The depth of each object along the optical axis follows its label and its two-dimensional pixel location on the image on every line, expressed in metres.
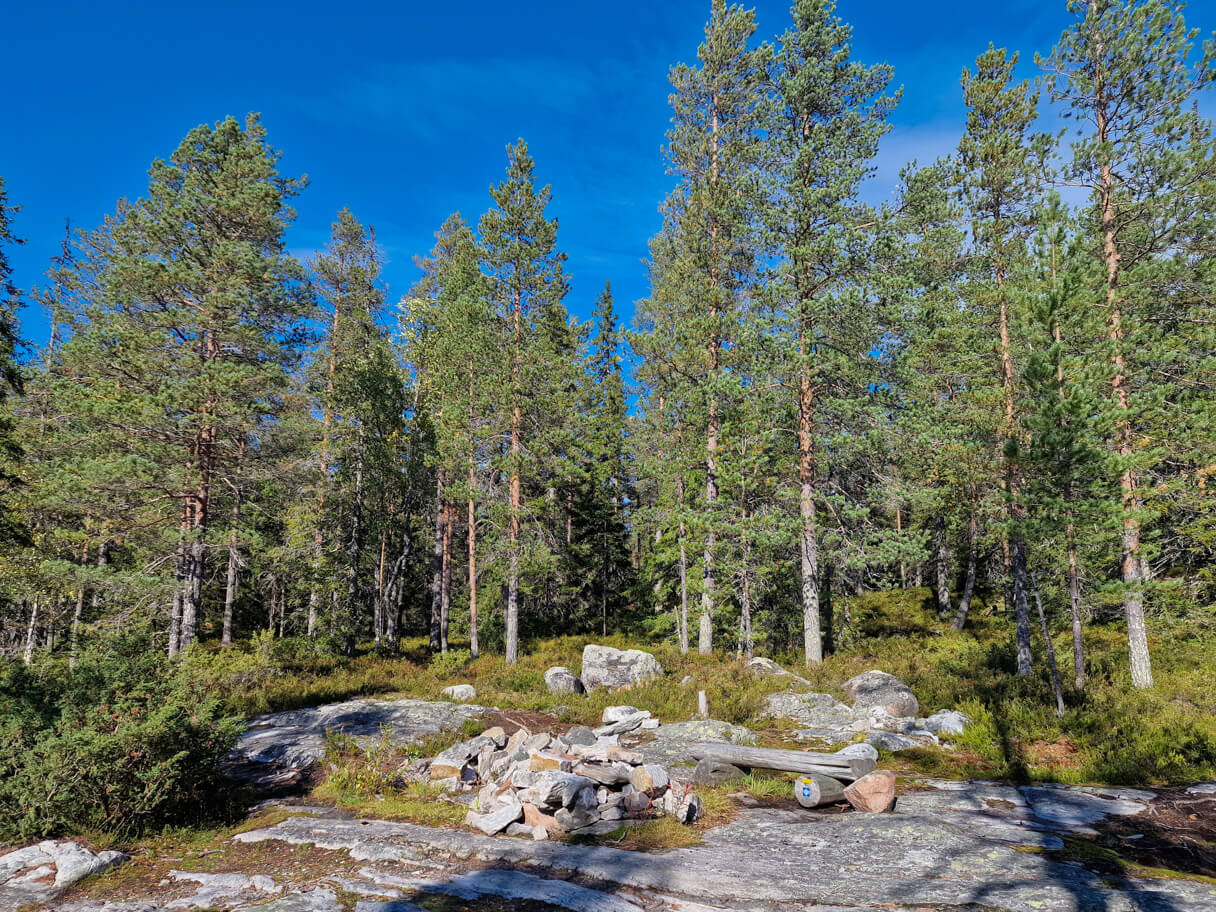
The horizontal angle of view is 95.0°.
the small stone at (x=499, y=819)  7.12
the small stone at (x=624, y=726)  12.47
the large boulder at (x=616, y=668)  16.28
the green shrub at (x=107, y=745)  6.47
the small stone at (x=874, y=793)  7.71
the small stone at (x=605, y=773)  8.04
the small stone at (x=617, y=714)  13.00
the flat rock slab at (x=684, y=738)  10.31
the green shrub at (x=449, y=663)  18.55
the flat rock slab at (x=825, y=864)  5.14
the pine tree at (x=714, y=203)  18.44
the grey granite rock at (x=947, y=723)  11.66
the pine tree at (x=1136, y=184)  13.38
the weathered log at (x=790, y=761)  8.73
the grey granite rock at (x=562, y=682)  16.20
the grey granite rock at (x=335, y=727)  10.56
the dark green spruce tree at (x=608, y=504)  27.66
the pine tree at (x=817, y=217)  16.22
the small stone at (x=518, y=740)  9.79
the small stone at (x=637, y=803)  7.77
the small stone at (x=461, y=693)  15.07
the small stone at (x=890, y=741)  10.98
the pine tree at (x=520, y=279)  19.41
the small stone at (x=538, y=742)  9.53
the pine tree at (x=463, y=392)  19.55
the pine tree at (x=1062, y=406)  11.56
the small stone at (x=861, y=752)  9.39
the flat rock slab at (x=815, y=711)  12.57
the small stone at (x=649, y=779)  8.23
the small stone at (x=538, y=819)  7.25
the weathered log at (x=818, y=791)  8.12
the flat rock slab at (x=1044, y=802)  7.29
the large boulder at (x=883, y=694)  12.91
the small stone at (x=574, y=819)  7.27
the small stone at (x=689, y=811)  7.55
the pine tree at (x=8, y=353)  12.63
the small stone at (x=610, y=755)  8.77
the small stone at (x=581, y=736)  10.85
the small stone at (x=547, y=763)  8.31
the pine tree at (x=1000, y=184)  15.99
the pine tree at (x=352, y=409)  22.66
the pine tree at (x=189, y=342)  15.33
